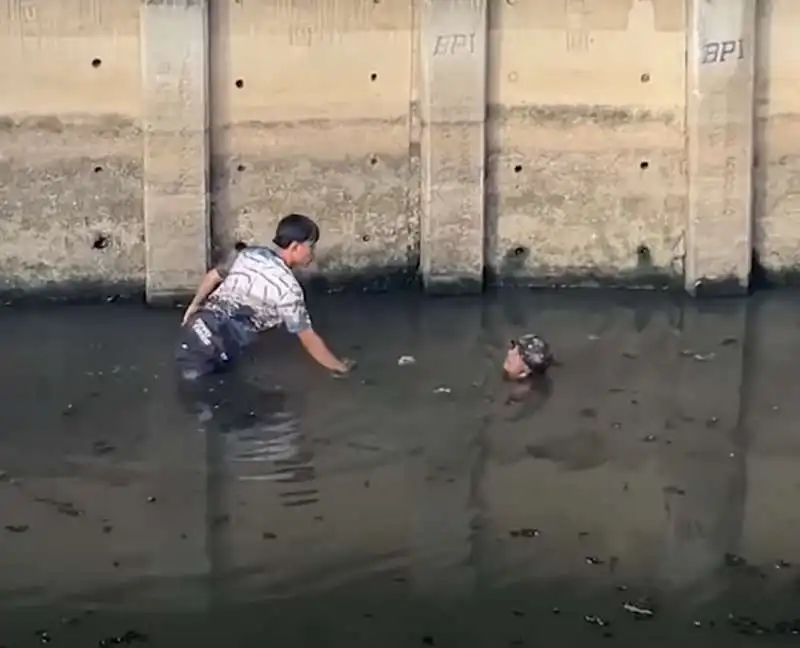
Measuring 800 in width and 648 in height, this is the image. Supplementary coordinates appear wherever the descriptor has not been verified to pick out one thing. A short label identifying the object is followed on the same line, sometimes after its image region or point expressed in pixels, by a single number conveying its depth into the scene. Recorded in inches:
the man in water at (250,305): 333.7
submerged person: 340.5
